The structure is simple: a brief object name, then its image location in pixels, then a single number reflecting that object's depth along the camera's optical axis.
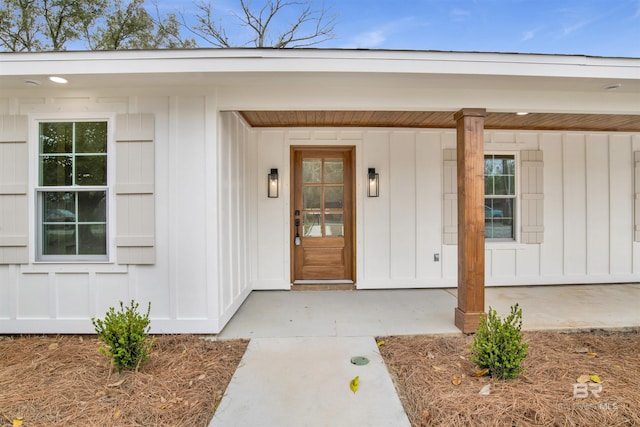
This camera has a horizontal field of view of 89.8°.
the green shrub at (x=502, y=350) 2.21
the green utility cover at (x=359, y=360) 2.50
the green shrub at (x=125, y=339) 2.30
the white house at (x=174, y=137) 2.71
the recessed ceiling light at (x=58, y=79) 2.79
